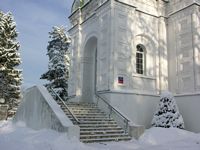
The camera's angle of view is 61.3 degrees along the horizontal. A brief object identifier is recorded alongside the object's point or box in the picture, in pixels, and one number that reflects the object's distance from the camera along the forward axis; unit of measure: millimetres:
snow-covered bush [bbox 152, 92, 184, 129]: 8186
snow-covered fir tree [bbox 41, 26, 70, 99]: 16781
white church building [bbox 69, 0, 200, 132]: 9283
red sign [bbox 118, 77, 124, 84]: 9287
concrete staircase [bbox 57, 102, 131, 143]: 6836
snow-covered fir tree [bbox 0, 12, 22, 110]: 17138
